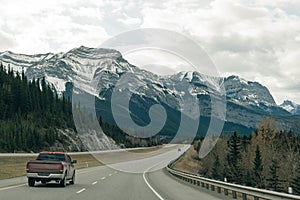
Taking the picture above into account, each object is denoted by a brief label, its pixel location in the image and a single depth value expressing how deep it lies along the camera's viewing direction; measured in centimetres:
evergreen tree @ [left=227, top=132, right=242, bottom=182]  8851
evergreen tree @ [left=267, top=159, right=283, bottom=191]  7316
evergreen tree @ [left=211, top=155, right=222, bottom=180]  9006
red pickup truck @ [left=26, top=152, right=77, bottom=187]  2250
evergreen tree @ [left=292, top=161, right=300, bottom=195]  6380
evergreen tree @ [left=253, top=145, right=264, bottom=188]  8206
